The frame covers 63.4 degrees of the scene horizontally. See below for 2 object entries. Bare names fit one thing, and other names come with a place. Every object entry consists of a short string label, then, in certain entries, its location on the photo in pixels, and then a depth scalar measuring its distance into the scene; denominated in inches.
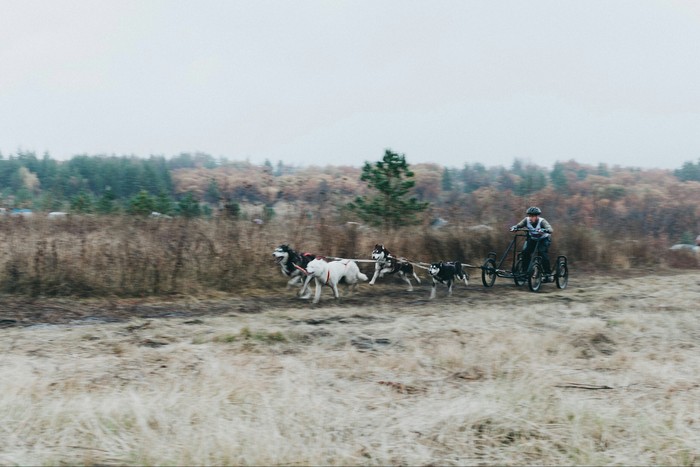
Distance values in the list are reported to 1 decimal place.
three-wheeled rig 462.0
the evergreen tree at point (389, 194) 700.0
